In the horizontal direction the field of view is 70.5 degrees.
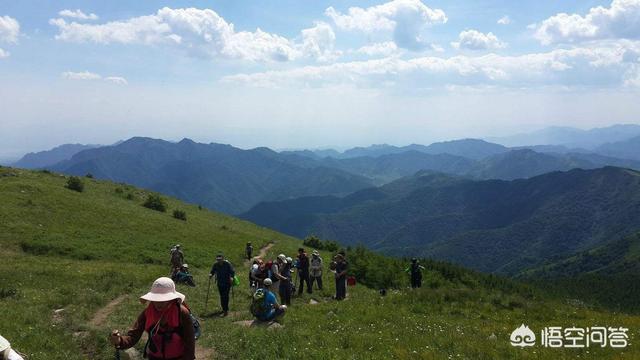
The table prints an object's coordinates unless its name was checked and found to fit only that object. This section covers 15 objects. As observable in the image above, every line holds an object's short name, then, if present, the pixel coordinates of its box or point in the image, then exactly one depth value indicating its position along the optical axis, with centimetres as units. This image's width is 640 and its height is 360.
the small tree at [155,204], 5794
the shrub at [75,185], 5481
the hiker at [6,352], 735
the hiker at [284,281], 2316
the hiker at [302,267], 2784
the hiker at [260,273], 2288
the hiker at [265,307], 1858
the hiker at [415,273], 3161
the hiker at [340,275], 2605
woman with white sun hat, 804
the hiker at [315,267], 2809
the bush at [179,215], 5619
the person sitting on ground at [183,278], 2984
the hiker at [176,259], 3039
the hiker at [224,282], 2209
